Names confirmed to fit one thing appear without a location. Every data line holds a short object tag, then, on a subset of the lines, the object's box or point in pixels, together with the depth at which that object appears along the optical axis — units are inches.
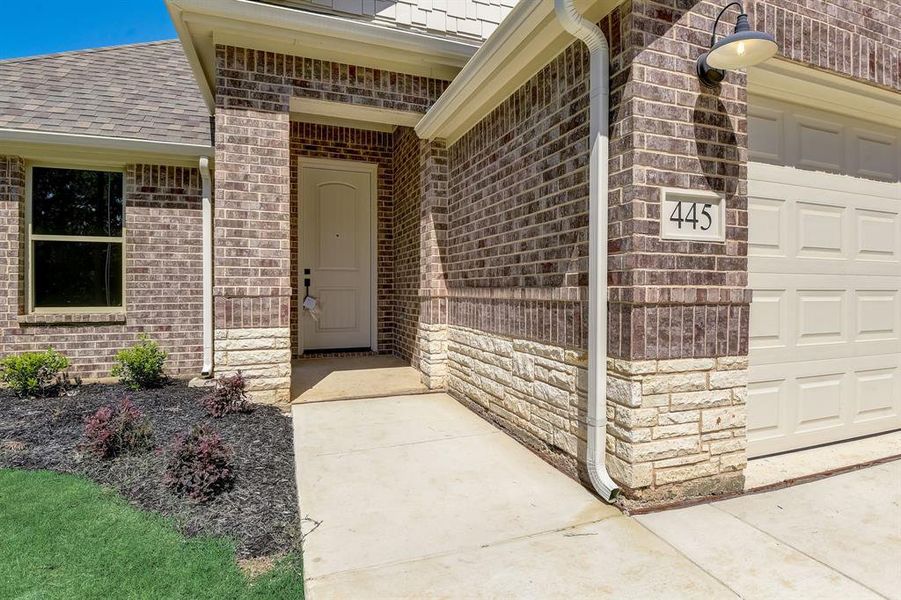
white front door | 281.7
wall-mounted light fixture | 95.3
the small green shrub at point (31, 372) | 201.6
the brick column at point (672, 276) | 104.4
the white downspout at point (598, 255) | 108.5
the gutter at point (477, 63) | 120.5
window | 232.8
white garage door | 131.4
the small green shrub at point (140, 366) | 215.5
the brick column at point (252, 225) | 178.1
